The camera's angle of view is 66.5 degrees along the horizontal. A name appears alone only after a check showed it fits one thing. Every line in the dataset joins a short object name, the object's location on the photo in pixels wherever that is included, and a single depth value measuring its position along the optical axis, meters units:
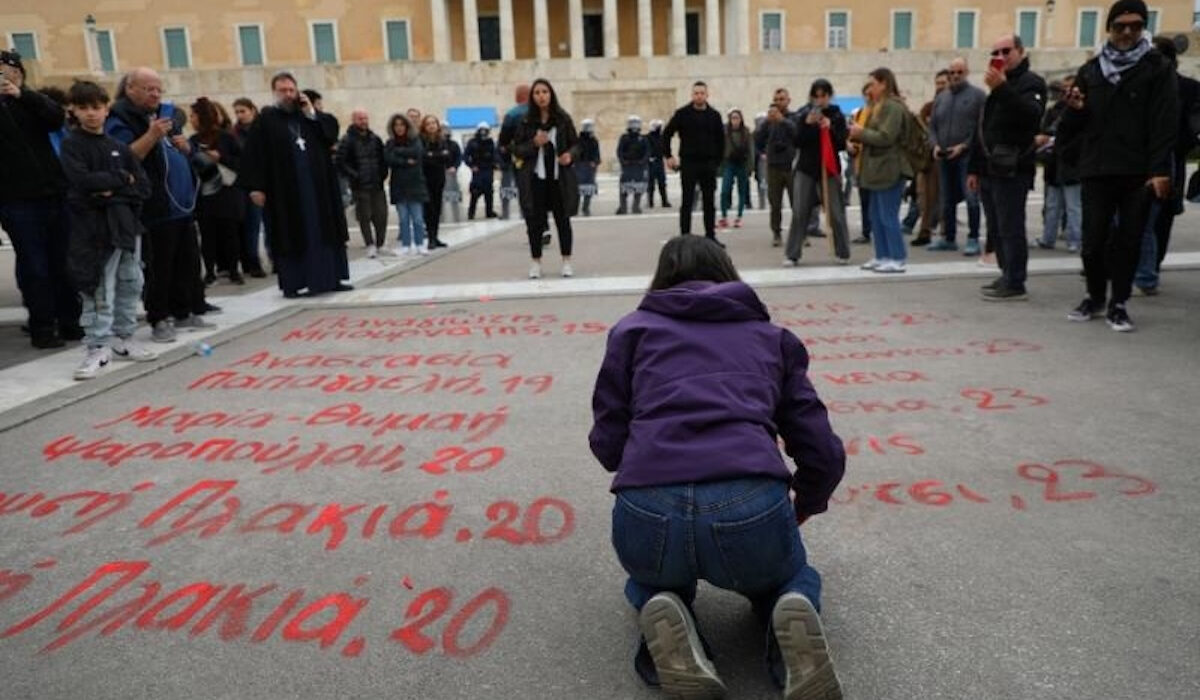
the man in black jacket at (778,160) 12.23
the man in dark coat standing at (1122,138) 5.91
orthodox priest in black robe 8.63
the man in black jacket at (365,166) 12.18
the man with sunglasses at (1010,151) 7.25
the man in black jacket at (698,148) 10.94
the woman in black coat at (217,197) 9.62
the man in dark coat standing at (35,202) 6.62
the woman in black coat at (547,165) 9.10
